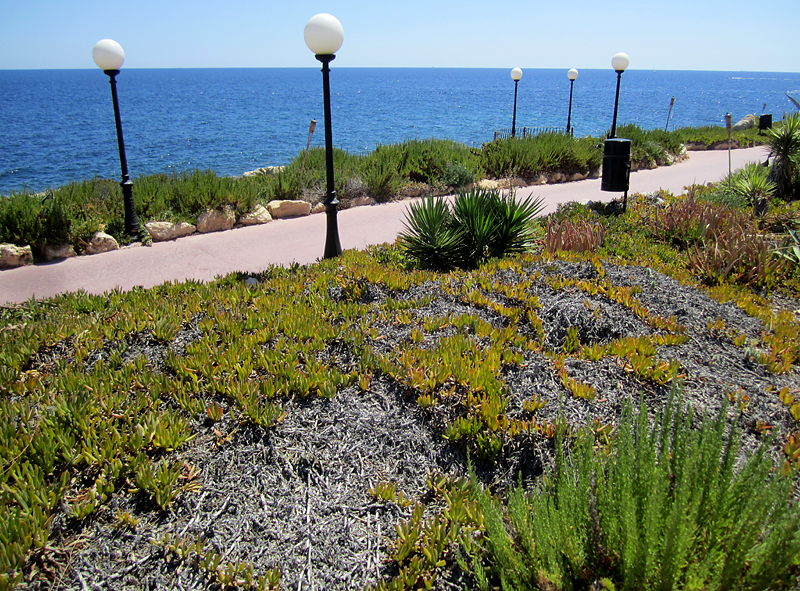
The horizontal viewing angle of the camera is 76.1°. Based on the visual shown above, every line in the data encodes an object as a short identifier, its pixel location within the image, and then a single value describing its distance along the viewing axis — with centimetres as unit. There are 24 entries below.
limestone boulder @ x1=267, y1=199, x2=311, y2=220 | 1076
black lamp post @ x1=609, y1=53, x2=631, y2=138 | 1612
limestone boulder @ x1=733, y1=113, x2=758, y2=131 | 2795
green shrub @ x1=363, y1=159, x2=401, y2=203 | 1187
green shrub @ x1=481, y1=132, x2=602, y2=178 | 1409
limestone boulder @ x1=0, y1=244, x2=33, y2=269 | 760
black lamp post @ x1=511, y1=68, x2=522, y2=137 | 2045
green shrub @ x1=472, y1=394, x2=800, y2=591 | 174
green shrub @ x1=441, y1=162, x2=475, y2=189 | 1230
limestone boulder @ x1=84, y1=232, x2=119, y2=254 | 849
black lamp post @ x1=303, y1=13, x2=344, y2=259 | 715
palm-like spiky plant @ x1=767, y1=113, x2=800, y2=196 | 957
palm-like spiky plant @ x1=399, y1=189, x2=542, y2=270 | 602
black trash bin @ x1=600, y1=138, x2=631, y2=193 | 895
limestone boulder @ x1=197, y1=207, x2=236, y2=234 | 962
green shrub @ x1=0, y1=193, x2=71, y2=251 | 784
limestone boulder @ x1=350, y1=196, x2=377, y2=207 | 1171
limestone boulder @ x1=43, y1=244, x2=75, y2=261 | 809
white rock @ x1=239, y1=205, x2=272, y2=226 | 1019
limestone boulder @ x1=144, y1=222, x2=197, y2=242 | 909
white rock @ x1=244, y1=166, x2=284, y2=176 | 1335
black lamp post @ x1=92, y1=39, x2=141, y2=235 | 891
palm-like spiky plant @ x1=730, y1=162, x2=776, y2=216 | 873
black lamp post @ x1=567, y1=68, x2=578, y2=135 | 2260
